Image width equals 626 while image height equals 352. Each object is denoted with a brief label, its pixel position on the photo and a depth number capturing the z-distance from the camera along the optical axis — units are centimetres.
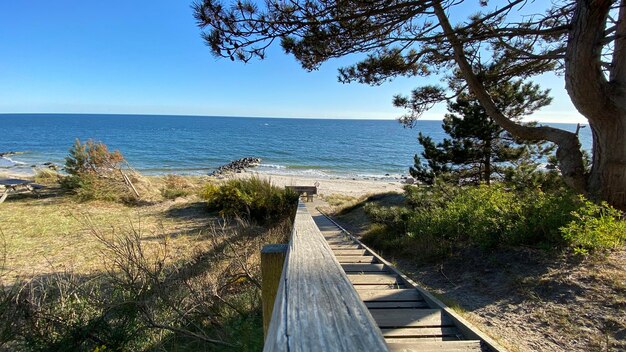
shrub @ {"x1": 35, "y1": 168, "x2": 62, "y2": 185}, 1662
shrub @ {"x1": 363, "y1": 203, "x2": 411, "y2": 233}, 778
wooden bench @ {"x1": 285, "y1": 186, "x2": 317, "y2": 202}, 1124
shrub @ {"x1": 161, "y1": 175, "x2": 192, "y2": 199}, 1527
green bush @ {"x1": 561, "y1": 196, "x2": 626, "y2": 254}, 392
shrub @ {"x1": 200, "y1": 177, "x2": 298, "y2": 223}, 1080
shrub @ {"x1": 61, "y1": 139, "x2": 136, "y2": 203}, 1370
